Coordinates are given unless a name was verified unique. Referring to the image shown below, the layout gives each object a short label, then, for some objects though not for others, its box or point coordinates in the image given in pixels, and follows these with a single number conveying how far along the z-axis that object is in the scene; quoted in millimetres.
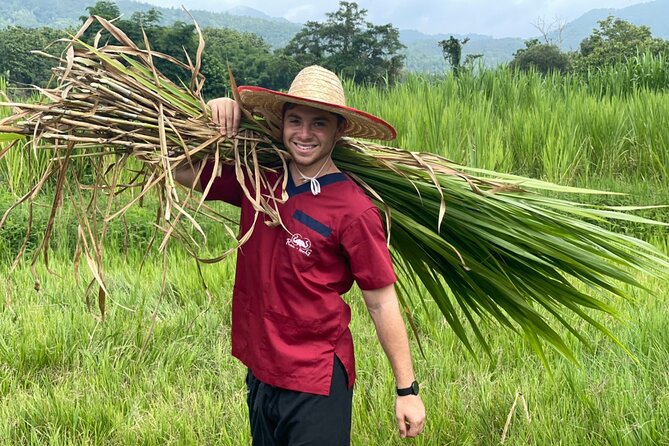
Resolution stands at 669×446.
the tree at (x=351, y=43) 45469
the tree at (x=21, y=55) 45875
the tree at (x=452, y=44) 28673
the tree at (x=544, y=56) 43062
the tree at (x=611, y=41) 28812
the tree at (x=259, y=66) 43312
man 1650
